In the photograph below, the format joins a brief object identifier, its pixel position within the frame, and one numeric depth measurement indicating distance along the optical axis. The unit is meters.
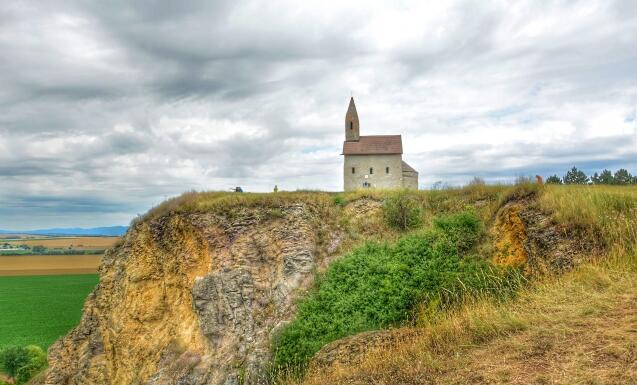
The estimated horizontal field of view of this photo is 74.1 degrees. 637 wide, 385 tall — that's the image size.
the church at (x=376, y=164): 41.59
